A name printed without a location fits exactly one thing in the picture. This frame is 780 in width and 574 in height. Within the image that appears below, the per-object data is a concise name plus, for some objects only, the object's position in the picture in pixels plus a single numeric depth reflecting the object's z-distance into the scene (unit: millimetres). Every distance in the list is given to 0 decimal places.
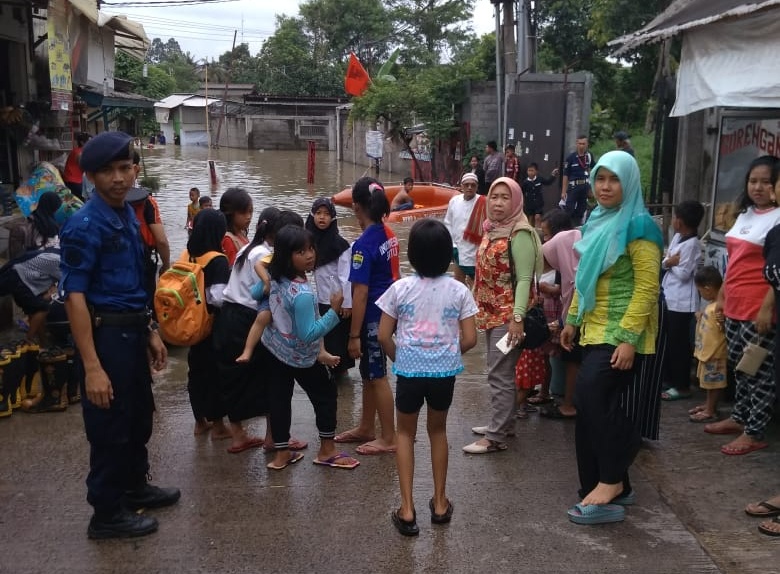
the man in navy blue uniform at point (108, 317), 3172
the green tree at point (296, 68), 48094
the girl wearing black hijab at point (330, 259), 4672
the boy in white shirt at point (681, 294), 5125
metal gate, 14711
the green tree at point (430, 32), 41312
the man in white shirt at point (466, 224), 7070
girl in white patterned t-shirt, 3387
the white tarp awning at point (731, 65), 4406
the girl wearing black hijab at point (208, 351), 4438
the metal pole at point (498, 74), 16078
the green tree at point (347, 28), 45094
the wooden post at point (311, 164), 25597
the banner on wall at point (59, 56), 7098
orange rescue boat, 16844
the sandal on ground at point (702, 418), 4844
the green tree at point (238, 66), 55781
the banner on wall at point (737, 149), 5512
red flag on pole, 23562
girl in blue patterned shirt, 3918
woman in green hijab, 3436
